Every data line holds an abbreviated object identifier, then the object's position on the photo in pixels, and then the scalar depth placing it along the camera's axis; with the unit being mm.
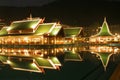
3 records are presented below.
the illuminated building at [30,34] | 49572
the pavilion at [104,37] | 71188
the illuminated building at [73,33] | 68225
